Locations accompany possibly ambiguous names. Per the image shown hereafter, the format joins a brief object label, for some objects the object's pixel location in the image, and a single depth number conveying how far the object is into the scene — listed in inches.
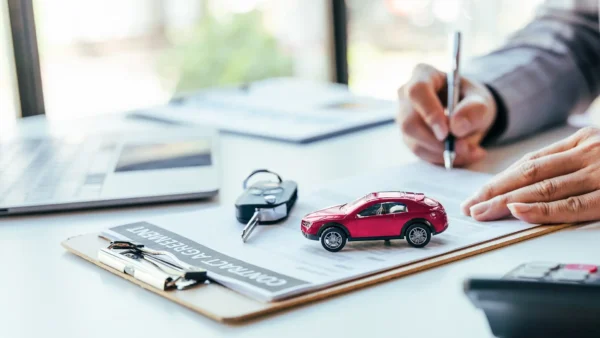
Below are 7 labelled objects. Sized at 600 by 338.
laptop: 38.0
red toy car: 30.7
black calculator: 24.8
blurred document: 48.5
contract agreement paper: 29.1
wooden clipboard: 27.7
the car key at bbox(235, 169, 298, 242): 33.6
